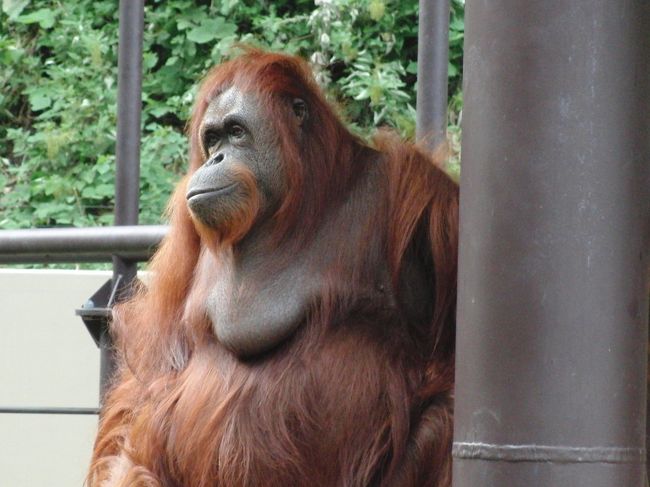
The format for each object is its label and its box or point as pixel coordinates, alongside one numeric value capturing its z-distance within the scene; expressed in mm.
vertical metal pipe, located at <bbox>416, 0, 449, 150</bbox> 6098
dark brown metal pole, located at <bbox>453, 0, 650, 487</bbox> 2715
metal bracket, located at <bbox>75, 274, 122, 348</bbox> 5812
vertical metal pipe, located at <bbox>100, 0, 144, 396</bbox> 5977
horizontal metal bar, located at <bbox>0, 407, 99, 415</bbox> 5742
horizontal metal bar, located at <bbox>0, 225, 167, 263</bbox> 5613
